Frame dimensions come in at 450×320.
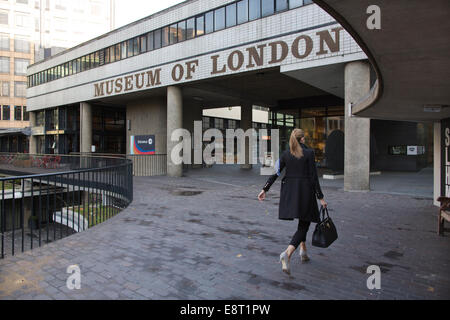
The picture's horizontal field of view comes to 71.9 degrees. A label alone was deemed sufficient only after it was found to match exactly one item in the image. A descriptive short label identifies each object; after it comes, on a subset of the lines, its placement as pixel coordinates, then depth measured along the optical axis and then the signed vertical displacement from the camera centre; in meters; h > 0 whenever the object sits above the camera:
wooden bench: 5.84 -1.01
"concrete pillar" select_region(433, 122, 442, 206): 8.18 +0.00
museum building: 13.01 +4.73
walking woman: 4.18 -0.42
